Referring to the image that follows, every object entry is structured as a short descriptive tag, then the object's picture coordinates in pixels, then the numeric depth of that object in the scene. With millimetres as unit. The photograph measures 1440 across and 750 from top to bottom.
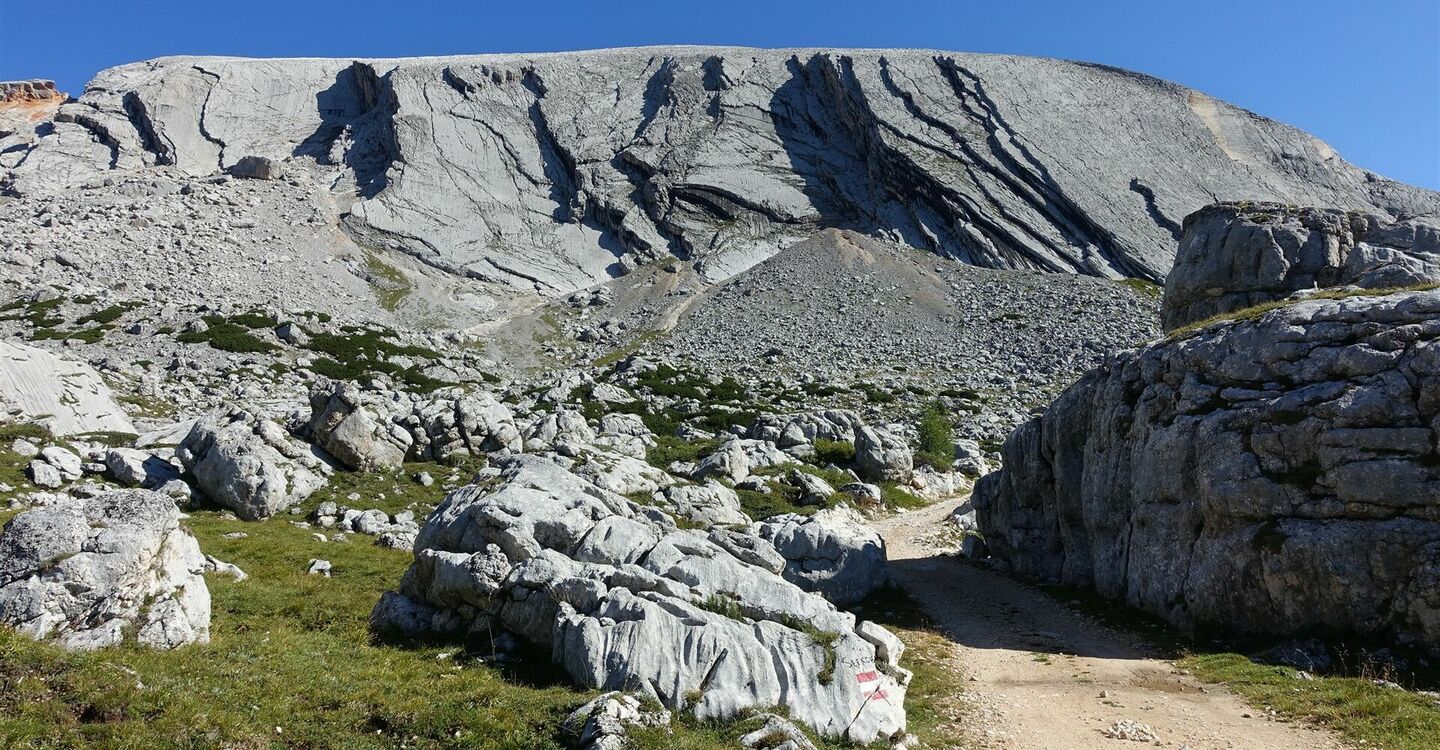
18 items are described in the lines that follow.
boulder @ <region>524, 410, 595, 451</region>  43375
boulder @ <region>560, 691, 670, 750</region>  11648
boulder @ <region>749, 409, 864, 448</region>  53344
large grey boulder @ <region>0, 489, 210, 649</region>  12961
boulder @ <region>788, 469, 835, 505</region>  40812
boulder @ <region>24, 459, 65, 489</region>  27500
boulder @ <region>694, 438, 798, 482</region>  43250
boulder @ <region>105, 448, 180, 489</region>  29516
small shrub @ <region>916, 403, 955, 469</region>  52497
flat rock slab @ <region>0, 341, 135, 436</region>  33781
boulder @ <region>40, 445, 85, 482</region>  28766
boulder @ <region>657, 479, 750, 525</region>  34625
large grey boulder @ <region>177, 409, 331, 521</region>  29703
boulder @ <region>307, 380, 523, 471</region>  35875
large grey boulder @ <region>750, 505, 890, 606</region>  26250
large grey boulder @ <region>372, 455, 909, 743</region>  14406
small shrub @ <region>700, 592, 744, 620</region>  16578
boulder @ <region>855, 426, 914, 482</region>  47906
